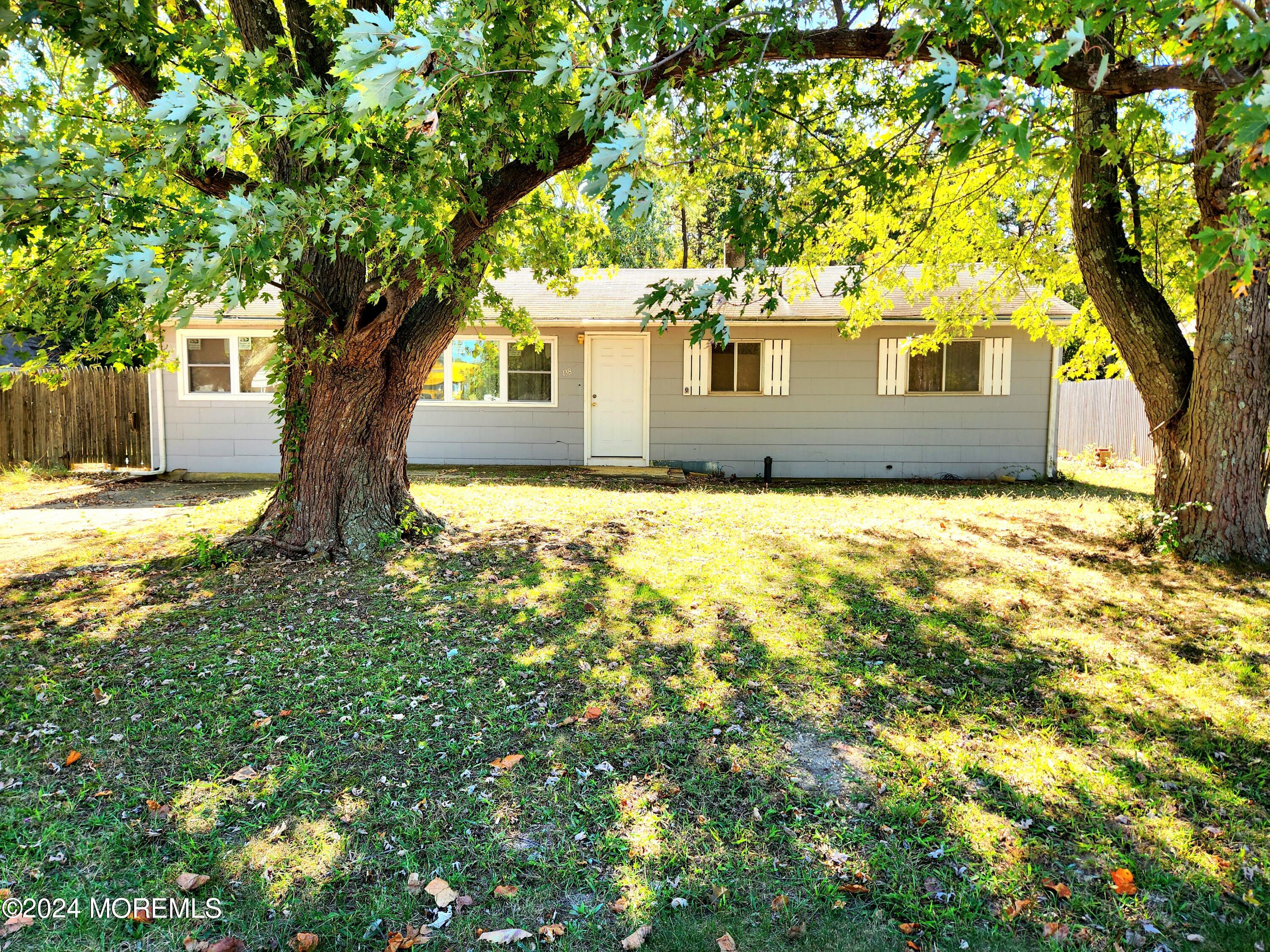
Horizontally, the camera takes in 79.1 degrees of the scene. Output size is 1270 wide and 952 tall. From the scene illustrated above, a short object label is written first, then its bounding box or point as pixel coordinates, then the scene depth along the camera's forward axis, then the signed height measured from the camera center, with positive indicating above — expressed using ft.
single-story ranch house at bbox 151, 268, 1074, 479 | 42.83 +0.82
